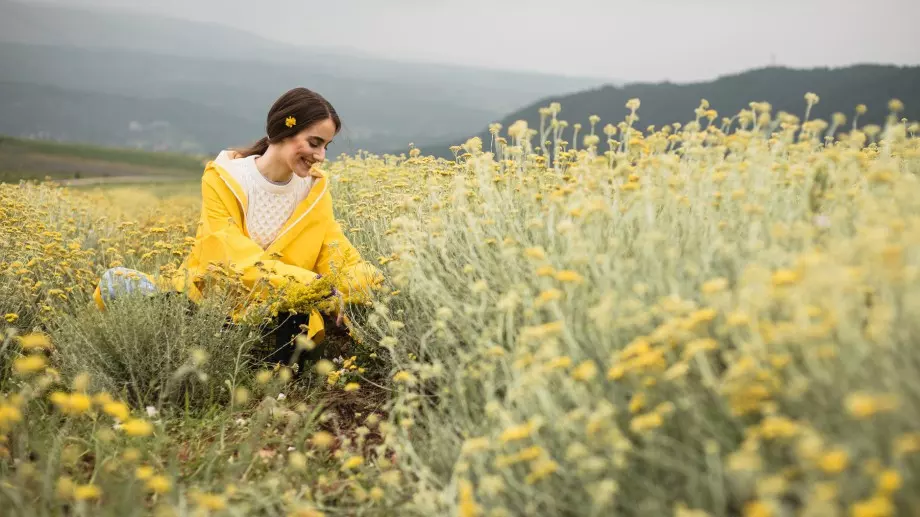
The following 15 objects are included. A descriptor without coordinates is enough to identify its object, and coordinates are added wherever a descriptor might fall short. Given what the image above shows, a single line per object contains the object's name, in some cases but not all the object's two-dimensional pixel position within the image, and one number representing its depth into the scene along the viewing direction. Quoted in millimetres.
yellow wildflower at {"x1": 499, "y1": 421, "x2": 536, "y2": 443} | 1313
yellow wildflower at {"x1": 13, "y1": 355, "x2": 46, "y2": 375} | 1434
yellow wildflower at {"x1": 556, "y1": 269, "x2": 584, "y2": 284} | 1530
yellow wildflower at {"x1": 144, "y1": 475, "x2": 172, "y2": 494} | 1364
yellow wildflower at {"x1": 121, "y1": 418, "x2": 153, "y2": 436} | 1338
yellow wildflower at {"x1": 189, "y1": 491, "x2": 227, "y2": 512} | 1320
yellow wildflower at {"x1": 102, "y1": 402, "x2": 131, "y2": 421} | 1372
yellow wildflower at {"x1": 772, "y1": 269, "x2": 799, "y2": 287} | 1220
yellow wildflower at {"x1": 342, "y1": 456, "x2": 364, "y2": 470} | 1795
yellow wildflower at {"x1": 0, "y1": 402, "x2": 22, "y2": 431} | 1346
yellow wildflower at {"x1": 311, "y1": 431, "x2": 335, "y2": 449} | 1688
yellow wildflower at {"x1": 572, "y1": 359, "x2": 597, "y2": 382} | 1284
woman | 2957
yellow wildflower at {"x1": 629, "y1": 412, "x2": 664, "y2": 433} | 1188
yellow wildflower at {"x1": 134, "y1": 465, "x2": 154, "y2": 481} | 1473
